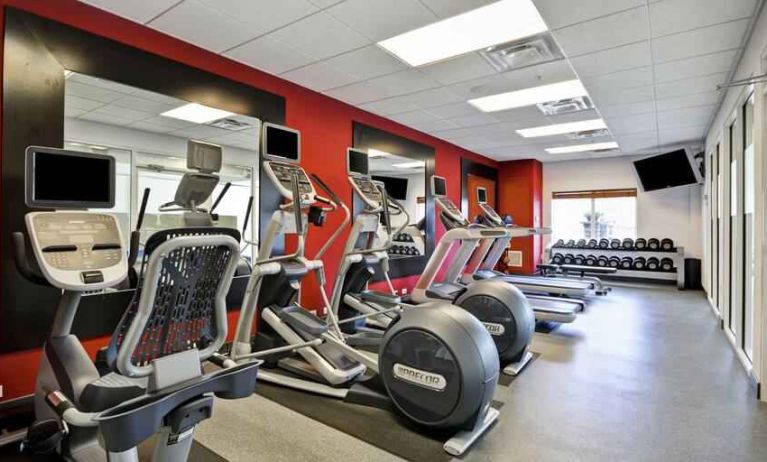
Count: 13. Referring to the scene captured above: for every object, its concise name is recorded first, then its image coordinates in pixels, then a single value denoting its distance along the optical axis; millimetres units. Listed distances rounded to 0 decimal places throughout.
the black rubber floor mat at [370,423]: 2297
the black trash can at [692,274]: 8242
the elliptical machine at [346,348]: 2354
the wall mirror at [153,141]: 3070
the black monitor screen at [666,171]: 7625
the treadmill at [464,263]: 4934
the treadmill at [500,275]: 6336
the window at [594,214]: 9547
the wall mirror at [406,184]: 5988
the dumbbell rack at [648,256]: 8250
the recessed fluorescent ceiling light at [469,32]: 3074
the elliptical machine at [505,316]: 3500
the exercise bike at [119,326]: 1478
